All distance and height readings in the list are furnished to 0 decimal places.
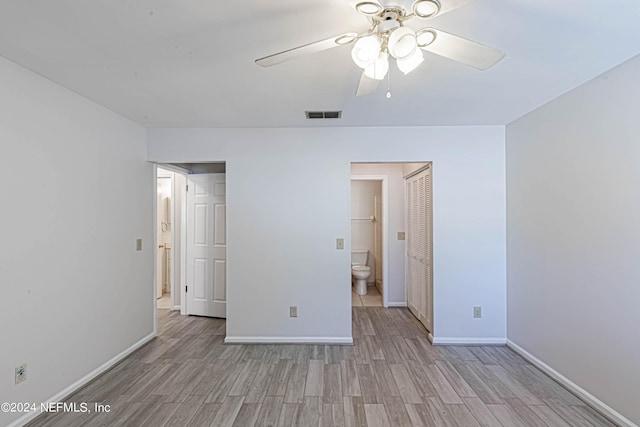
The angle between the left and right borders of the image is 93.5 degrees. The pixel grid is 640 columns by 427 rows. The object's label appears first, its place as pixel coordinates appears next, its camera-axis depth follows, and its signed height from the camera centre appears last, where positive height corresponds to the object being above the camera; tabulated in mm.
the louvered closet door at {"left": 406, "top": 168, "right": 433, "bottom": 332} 3484 -365
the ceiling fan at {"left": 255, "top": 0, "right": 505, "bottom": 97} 1189 +780
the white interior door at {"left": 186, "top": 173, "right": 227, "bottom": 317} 4141 -343
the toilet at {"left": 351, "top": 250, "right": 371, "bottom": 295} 5258 -999
